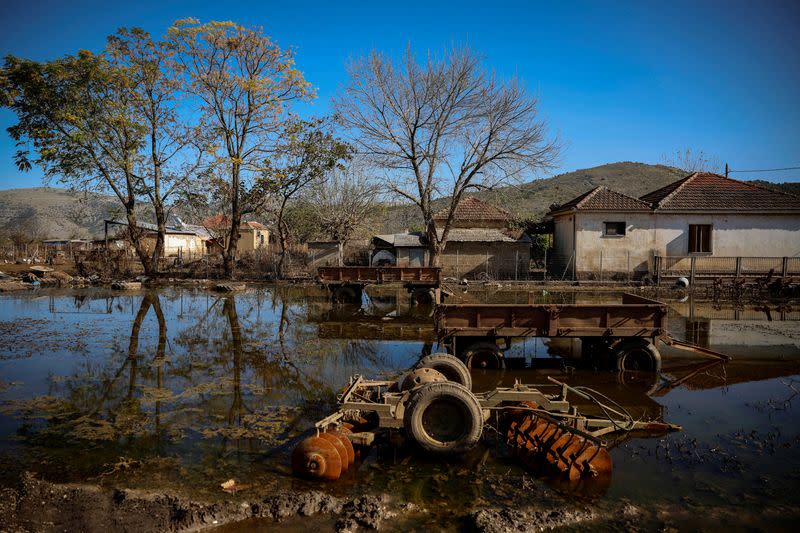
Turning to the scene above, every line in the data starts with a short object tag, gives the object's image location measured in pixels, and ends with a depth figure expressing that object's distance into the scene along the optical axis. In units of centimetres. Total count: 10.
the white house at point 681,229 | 2800
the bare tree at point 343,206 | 4012
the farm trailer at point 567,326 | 1004
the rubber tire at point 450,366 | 789
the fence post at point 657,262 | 2711
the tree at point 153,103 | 2677
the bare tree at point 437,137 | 2603
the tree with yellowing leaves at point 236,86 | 2725
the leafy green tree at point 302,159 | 2969
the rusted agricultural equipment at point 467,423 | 556
